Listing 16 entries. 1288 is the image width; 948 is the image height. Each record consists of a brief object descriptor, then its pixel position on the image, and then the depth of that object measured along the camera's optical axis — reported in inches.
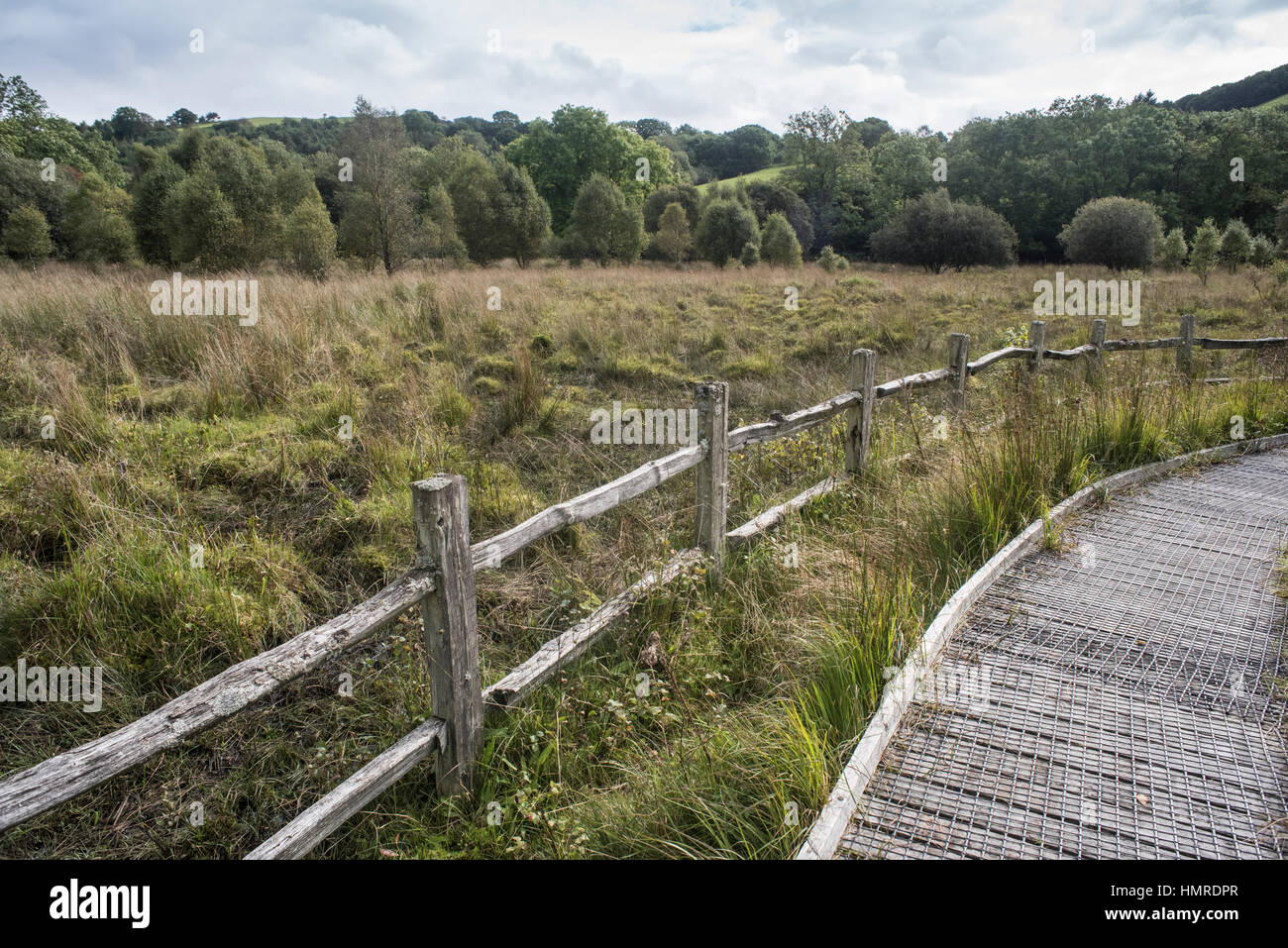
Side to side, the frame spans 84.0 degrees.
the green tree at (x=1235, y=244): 910.4
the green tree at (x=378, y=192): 818.2
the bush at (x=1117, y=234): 1048.8
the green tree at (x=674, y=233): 1286.9
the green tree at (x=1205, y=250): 798.5
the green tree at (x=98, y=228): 778.8
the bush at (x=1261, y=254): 877.8
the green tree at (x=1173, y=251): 968.9
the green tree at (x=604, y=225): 1179.3
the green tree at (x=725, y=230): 1274.6
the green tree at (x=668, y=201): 1588.3
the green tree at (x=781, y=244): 1237.7
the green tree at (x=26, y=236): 786.8
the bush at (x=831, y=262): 1100.0
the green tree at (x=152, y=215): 681.6
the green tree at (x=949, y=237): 1238.3
